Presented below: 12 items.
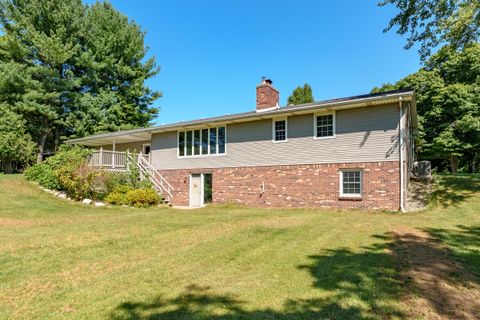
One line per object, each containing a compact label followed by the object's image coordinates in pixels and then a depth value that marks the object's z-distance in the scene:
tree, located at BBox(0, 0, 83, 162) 25.69
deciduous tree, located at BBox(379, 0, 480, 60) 11.67
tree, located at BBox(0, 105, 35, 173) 24.39
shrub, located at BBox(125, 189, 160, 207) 15.32
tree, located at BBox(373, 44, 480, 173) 25.36
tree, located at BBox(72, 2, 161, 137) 28.95
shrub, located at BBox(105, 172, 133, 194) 16.58
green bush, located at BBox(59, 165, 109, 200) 15.97
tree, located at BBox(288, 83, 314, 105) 36.19
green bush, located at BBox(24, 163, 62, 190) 17.50
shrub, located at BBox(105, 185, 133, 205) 15.48
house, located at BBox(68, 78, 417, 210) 12.07
